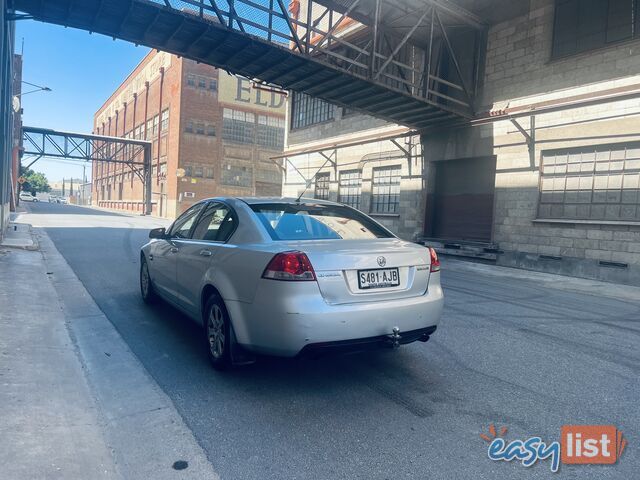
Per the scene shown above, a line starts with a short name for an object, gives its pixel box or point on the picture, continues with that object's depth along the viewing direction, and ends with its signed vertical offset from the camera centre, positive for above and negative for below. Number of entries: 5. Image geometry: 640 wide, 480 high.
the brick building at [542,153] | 10.61 +1.99
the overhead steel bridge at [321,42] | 10.15 +4.14
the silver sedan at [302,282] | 3.28 -0.56
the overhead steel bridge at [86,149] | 40.02 +4.69
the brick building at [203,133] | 37.25 +6.54
